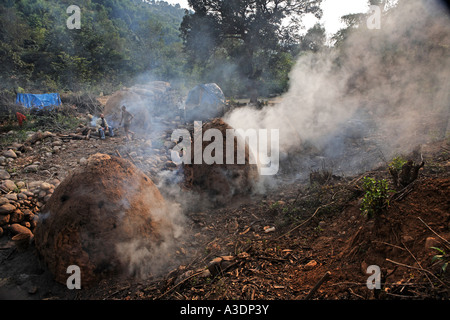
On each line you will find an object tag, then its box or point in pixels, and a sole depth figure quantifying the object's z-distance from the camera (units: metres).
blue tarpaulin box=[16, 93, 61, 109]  12.12
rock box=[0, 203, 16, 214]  4.04
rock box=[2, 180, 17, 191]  4.84
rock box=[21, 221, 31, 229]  4.16
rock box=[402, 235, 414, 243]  2.19
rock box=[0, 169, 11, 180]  5.60
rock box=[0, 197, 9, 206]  4.12
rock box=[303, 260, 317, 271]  2.57
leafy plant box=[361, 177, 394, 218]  2.54
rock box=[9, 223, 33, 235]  3.87
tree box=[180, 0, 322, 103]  15.40
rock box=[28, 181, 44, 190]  5.26
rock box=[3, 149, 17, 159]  6.88
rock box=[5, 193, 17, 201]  4.40
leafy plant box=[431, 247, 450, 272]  1.75
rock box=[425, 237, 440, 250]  1.98
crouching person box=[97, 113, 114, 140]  9.42
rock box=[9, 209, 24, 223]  4.12
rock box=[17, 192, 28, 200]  4.54
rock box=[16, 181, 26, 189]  5.14
